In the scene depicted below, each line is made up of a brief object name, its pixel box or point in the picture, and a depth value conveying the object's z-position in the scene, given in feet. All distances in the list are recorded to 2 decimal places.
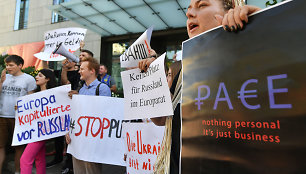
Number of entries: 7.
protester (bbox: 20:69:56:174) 9.03
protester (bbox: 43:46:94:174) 11.53
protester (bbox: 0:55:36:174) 11.01
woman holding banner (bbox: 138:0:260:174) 3.86
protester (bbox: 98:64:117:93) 15.33
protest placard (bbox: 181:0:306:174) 2.21
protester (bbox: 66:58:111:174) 7.88
